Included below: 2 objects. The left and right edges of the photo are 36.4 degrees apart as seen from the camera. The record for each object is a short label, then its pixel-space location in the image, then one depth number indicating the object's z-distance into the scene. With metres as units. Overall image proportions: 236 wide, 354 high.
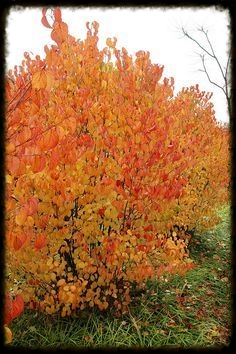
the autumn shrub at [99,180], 3.70
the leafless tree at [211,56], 16.45
